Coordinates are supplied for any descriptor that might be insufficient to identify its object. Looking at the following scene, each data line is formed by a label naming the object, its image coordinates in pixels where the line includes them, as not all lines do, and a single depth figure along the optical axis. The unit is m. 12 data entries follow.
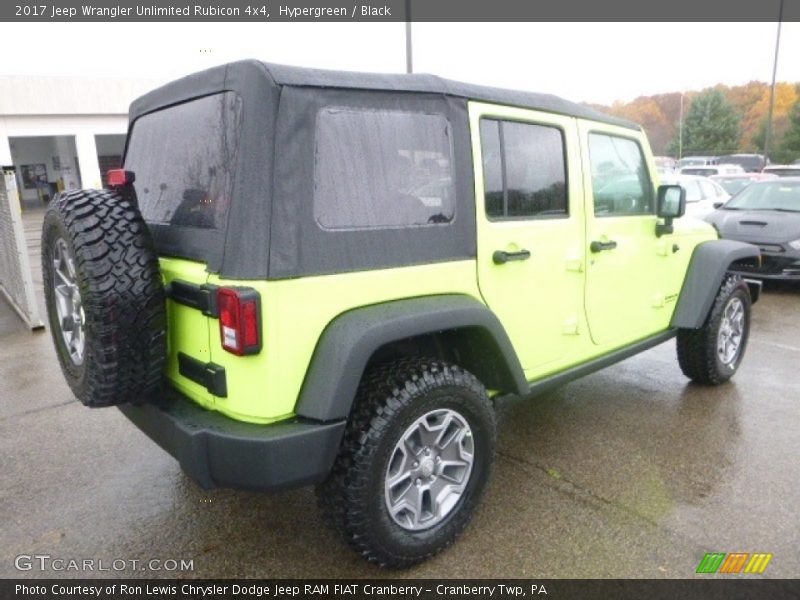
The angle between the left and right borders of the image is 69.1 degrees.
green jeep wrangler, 2.02
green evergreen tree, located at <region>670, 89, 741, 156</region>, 49.50
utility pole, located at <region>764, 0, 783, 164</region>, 25.07
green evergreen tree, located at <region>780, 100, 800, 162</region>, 42.02
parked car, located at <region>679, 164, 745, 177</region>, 20.47
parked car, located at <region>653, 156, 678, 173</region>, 29.95
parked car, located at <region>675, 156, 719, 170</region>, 32.47
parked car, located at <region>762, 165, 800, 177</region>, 15.80
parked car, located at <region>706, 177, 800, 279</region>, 7.52
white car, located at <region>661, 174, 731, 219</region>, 10.61
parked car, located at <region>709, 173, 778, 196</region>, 15.23
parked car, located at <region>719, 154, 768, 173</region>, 31.72
